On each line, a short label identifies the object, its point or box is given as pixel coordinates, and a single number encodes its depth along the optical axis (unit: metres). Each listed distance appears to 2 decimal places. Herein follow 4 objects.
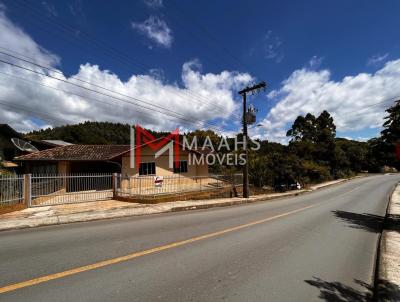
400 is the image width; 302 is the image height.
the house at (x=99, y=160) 21.66
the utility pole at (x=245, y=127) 20.05
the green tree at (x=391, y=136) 9.62
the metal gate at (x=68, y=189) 12.78
